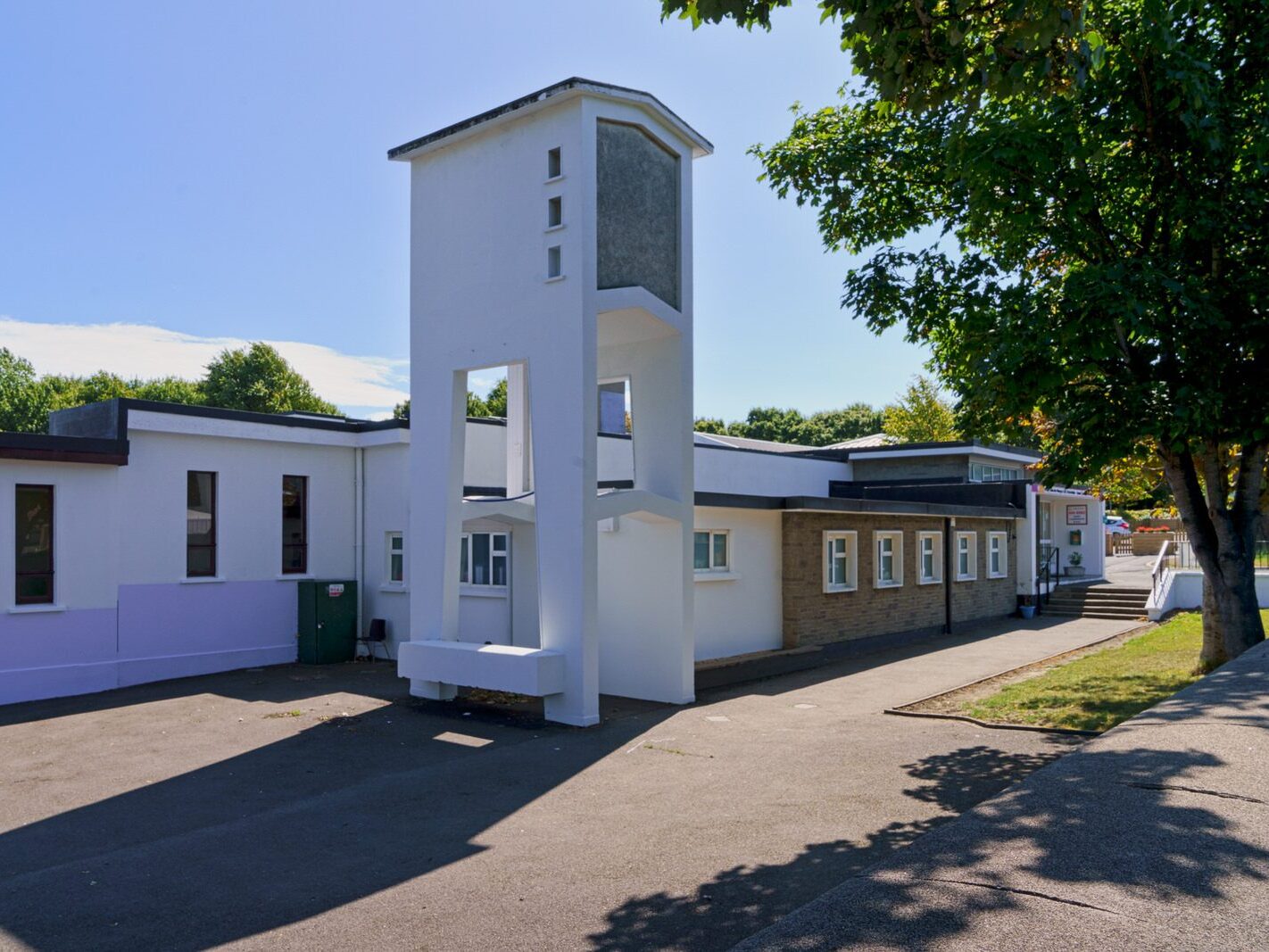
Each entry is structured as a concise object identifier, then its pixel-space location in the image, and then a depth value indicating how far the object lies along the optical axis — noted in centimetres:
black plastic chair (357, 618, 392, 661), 1891
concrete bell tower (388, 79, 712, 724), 1316
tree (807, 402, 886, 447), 7306
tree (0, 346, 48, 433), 6244
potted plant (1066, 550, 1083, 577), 3550
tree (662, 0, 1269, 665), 1078
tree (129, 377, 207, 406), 5909
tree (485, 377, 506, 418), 6025
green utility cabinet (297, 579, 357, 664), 1848
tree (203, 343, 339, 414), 5722
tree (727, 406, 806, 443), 7519
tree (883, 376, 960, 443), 4672
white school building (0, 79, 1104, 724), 1338
